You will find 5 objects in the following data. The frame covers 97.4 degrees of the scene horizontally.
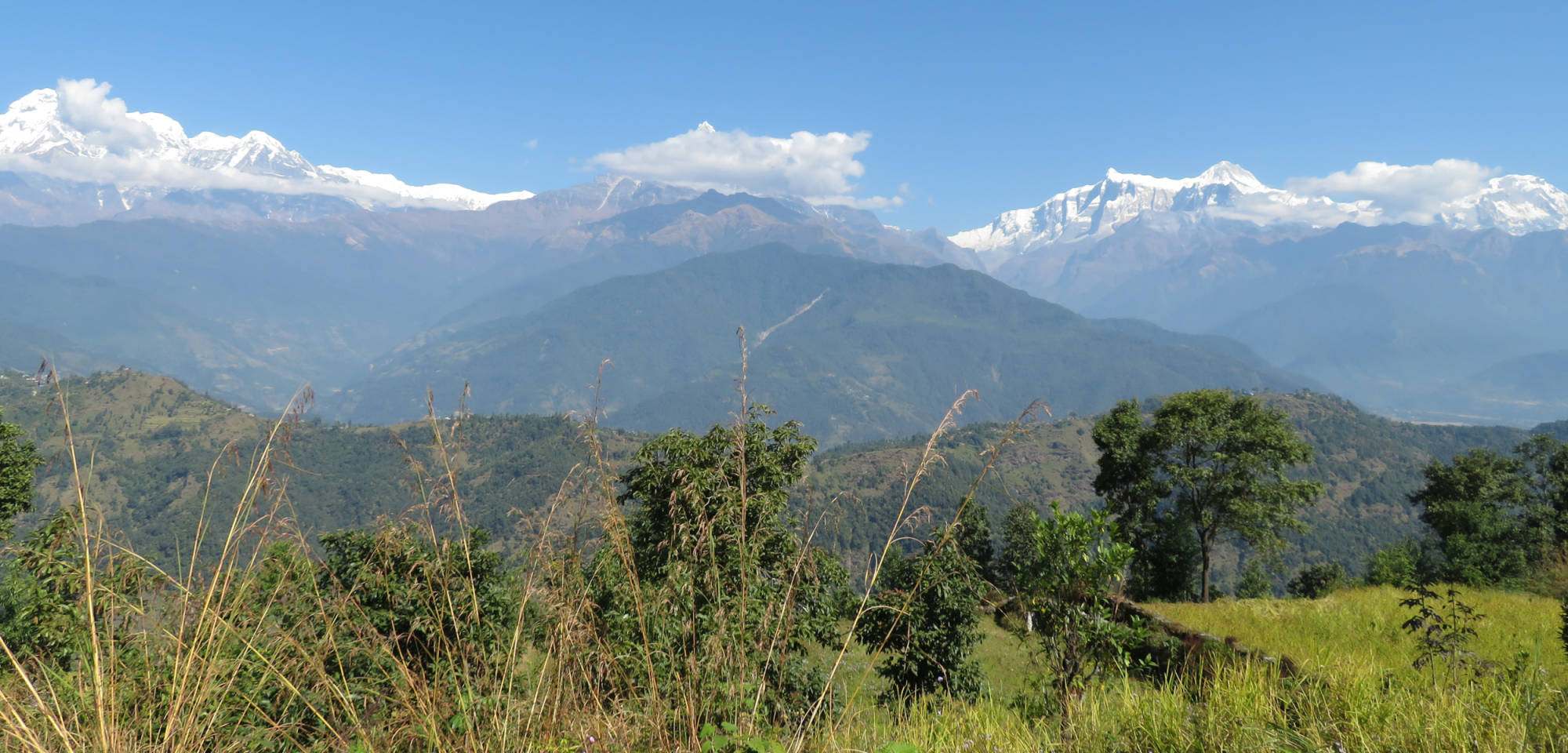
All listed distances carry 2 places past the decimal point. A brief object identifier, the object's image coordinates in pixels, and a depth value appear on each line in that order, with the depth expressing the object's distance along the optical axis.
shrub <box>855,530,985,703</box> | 13.01
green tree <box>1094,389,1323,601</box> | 25.67
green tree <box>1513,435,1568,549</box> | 31.09
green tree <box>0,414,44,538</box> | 18.09
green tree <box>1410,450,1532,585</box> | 31.31
